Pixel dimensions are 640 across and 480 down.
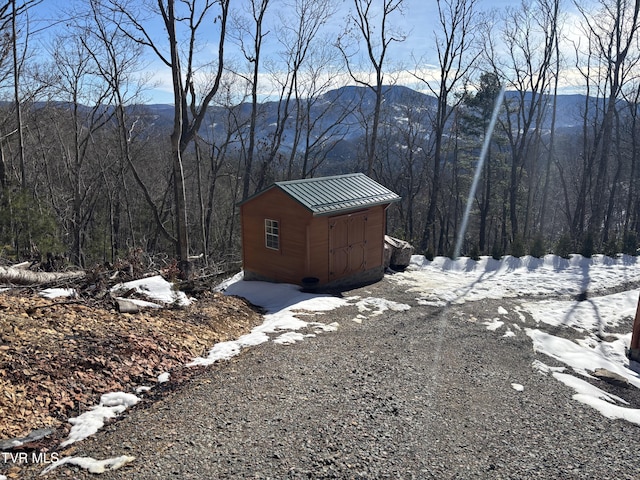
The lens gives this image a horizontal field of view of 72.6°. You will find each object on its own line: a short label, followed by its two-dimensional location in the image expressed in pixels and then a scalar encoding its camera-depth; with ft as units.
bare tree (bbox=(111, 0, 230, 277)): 33.32
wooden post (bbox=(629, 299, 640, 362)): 25.84
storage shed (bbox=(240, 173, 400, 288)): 33.83
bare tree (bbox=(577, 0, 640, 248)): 59.88
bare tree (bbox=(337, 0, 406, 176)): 59.98
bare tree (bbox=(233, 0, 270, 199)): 58.48
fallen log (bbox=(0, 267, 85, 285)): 22.66
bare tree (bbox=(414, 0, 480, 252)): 64.69
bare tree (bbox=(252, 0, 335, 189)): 63.62
